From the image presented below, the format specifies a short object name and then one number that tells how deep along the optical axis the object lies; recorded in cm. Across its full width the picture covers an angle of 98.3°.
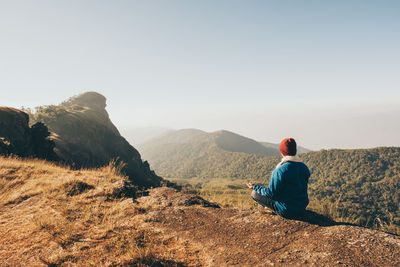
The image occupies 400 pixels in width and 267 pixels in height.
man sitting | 379
